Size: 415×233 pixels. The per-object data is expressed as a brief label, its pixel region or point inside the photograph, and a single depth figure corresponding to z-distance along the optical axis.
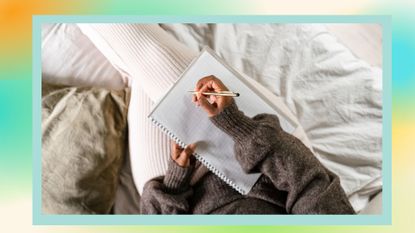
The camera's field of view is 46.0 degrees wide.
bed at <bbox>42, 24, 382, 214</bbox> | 0.85
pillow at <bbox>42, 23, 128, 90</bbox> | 0.86
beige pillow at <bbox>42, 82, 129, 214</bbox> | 0.84
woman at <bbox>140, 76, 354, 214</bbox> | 0.79
